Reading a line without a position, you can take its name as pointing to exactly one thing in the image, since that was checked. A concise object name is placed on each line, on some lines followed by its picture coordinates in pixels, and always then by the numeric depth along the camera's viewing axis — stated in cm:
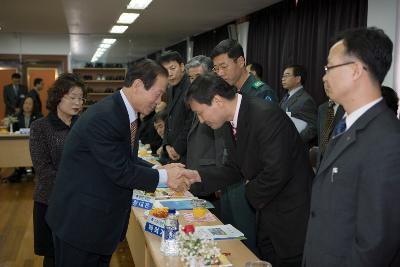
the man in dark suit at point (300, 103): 461
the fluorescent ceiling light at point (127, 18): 702
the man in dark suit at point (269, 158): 189
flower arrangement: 175
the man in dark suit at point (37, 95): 766
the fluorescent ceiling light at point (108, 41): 1031
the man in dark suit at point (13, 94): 892
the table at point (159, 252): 183
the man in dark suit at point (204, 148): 291
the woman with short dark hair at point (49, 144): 263
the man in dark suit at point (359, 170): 124
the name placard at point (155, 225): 218
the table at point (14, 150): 681
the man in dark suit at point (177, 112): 345
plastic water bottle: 191
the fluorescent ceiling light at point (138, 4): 594
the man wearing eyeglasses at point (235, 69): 289
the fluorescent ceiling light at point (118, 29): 857
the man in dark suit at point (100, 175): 190
